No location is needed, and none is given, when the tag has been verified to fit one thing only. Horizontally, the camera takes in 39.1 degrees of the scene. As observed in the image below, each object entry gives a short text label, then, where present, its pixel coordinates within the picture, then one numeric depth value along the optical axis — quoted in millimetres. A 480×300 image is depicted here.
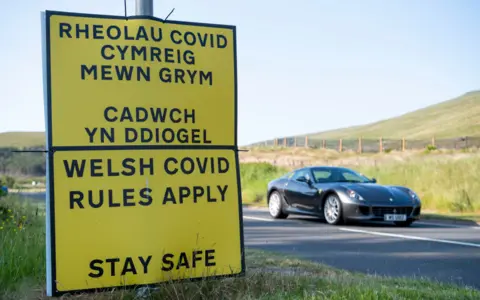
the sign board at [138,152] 4680
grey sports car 13406
